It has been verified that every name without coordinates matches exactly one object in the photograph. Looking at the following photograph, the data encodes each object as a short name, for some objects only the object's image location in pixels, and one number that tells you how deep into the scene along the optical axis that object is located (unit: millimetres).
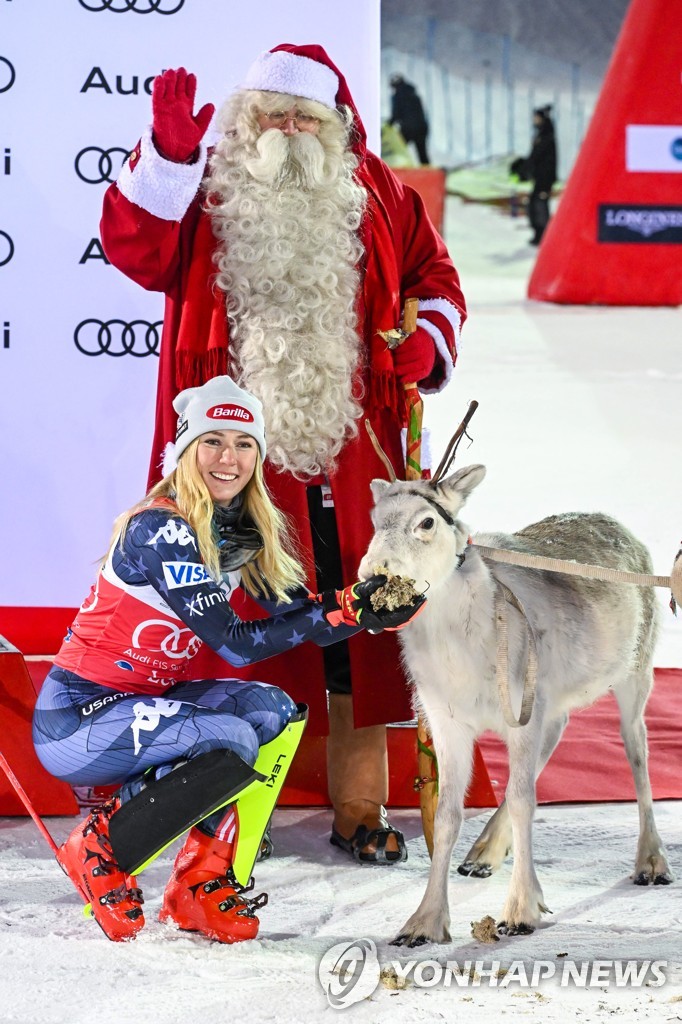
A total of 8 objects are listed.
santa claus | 6840
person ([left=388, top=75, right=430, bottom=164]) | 35844
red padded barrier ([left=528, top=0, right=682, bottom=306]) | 24094
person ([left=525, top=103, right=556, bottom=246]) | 35000
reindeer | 5797
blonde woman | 5762
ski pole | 5887
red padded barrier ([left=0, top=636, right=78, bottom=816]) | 7453
